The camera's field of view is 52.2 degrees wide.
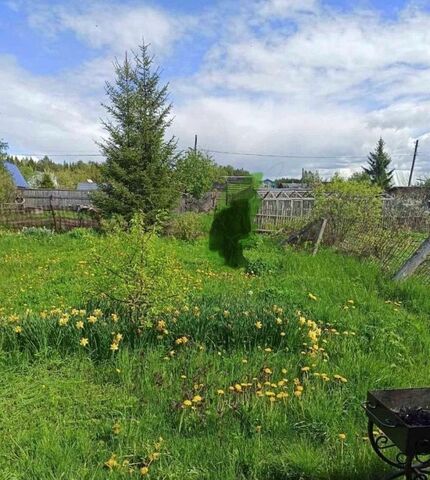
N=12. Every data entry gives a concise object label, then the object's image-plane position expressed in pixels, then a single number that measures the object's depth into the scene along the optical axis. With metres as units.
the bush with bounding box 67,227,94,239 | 14.00
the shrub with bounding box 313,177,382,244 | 10.76
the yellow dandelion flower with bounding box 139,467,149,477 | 2.25
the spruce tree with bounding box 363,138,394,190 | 50.13
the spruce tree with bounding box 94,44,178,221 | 16.38
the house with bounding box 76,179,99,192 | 53.78
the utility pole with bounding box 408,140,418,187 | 48.19
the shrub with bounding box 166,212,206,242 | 13.99
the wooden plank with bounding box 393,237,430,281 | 6.98
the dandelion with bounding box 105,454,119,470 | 2.30
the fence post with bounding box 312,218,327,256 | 10.62
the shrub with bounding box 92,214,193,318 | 4.27
